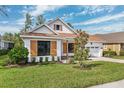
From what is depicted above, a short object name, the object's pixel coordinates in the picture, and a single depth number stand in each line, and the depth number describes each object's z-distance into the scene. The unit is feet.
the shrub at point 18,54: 24.29
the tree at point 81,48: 22.02
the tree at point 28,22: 68.95
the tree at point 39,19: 70.43
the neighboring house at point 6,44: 53.57
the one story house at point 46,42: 26.99
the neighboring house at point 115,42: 47.09
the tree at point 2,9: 25.45
